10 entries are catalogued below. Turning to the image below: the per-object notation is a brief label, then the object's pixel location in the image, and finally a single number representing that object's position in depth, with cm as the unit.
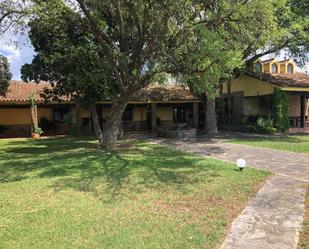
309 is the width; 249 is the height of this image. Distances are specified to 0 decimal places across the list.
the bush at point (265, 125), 1630
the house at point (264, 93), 1726
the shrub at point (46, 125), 1858
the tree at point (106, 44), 867
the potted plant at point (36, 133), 1667
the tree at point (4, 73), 1241
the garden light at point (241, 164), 752
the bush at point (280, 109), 1656
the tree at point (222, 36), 904
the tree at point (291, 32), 1417
